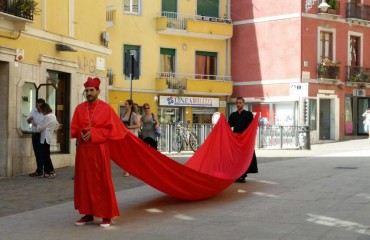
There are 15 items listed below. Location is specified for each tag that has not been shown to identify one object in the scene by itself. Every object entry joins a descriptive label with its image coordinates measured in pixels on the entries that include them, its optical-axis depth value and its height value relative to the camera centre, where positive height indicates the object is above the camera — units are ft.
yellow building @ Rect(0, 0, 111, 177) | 54.24 +4.86
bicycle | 90.74 -2.65
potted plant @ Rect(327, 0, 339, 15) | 132.16 +21.94
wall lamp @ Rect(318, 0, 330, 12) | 124.47 +20.87
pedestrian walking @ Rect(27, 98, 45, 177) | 53.67 -1.46
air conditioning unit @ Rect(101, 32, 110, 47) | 71.46 +8.45
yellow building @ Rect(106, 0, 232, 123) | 127.34 +12.58
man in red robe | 30.63 -1.78
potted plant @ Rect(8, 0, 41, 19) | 53.78 +8.80
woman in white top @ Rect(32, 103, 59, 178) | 53.01 -1.21
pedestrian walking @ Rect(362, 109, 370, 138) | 129.90 -0.20
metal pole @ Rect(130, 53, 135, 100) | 59.26 +4.46
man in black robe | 49.16 -0.09
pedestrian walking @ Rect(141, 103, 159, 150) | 56.80 -0.74
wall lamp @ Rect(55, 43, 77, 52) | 61.87 +6.37
